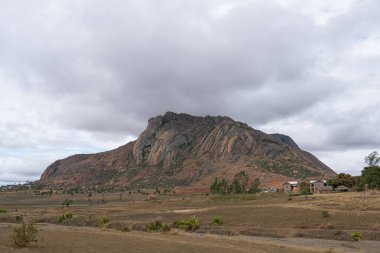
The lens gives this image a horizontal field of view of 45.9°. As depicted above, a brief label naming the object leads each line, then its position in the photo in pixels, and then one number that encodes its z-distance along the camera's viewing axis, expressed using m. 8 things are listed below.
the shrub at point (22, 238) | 24.22
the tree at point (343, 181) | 116.00
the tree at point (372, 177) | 99.94
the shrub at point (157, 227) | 46.49
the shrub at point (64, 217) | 61.97
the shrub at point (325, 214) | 51.62
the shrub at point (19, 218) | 61.22
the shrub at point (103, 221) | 55.22
